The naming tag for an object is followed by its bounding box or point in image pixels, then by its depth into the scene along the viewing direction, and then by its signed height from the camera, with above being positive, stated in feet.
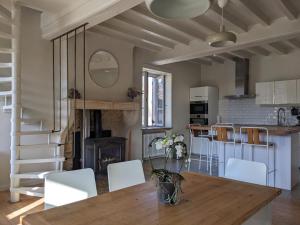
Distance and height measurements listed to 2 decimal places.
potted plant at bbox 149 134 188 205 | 4.79 -1.33
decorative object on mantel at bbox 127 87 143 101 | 17.17 +1.34
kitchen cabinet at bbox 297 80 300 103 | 18.83 +1.67
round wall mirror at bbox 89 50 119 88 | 15.65 +2.84
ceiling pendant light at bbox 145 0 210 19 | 4.02 +1.76
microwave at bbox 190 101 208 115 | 22.95 +0.42
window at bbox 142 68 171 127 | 21.84 +1.22
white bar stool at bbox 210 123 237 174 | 13.50 -1.26
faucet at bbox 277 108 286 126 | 20.45 -0.39
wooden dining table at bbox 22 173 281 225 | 4.08 -1.79
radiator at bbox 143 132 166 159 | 20.42 -3.05
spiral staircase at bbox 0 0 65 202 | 11.10 +0.60
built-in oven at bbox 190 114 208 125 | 22.79 -0.62
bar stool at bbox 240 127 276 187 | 12.27 -1.39
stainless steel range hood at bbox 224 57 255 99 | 21.67 +2.96
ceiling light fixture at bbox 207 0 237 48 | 8.81 +2.66
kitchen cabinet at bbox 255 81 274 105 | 20.18 +1.62
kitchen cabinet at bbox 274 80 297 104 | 19.02 +1.62
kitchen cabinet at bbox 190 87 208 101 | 23.06 +1.78
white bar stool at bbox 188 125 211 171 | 16.11 -1.75
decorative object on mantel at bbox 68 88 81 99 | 13.89 +1.09
